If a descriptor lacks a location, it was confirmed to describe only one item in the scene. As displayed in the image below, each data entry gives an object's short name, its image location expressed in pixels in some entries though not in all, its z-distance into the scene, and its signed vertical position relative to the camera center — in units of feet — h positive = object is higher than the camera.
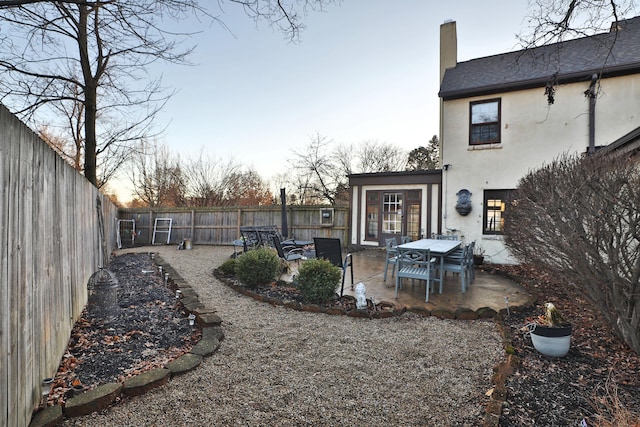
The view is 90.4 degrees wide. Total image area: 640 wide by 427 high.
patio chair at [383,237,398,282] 16.96 -1.97
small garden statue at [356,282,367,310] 13.20 -3.61
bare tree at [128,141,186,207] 60.23 +5.83
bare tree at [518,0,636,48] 10.60 +6.84
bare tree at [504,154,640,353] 8.57 -0.58
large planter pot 8.91 -3.55
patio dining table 15.61 -1.83
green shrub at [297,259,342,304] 14.03 -3.08
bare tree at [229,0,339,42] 9.78 +6.45
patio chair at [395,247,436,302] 14.79 -2.70
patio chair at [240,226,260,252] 24.62 -2.22
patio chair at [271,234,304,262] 20.01 -2.74
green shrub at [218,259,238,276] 20.69 -3.71
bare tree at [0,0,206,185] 10.63 +7.36
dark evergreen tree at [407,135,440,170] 73.61 +12.76
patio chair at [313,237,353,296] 16.70 -2.05
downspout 24.15 +6.94
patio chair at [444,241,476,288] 17.20 -2.56
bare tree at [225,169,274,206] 63.52 +4.49
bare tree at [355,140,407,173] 72.95 +13.03
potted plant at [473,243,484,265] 24.88 -3.37
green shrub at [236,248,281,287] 16.98 -3.03
